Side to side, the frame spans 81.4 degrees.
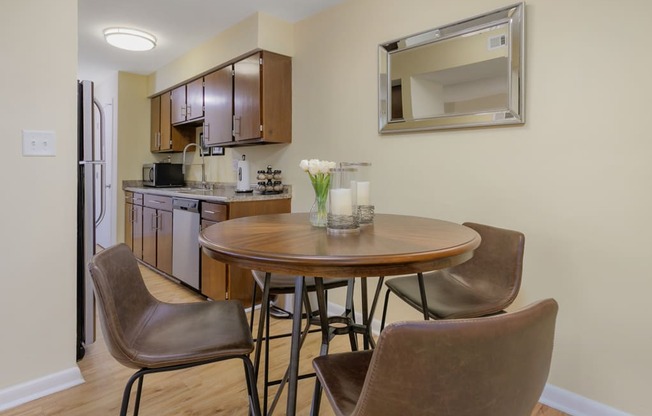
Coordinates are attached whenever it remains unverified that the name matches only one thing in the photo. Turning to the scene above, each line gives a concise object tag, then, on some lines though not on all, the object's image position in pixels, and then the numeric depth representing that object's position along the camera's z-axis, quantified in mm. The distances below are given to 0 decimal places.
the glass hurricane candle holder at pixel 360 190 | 1430
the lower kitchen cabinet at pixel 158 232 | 3543
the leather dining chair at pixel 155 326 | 1051
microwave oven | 4379
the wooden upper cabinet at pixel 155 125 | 4643
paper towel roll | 3451
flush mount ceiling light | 3285
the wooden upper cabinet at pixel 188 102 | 3801
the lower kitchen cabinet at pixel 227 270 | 2828
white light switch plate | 1735
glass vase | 1466
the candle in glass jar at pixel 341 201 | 1337
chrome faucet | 4363
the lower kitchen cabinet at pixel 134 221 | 4098
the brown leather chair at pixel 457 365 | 633
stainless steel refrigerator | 2055
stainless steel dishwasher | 3137
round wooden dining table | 978
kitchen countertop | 2863
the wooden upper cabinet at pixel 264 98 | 3021
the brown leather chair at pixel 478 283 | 1521
